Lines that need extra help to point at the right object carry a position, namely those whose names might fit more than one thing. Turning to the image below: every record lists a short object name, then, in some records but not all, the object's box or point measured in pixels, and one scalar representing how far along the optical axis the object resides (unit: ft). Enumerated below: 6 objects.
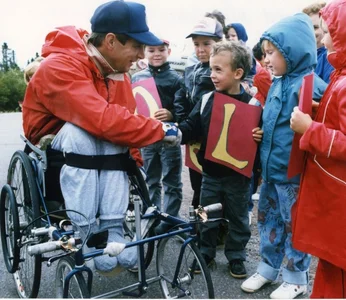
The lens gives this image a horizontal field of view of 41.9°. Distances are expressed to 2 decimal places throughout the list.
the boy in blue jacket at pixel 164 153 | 12.14
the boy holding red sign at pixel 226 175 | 9.53
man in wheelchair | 7.39
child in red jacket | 6.61
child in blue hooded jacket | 8.22
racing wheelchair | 6.52
